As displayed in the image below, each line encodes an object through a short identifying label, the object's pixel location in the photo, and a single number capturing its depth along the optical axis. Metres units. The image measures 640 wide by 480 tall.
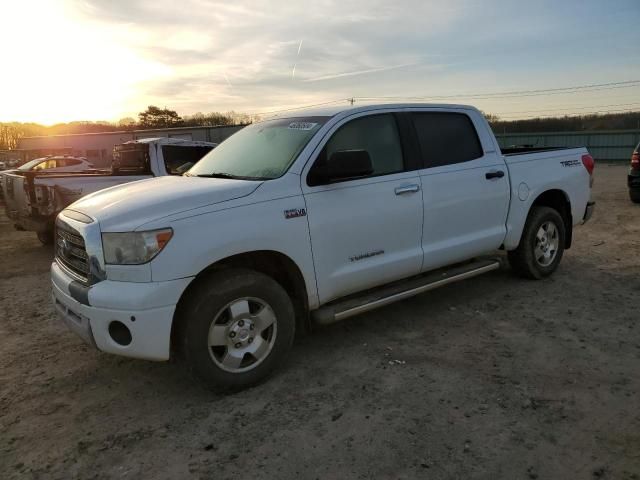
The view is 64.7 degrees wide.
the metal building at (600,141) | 32.97
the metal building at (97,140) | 27.41
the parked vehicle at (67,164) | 19.07
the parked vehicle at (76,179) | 7.11
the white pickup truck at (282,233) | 3.10
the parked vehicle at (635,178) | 10.91
